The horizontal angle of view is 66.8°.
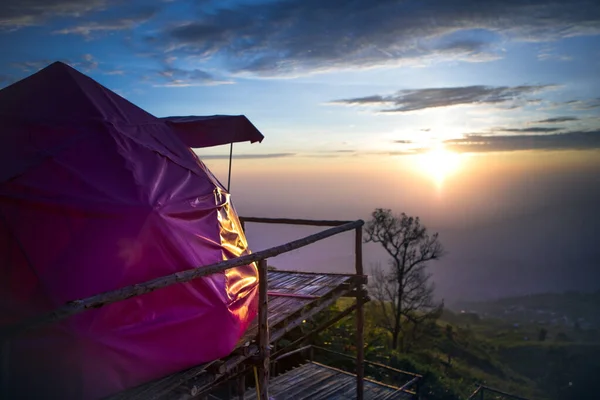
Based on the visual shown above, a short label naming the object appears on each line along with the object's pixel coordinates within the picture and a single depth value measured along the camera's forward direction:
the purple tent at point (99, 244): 3.99
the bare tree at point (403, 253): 32.66
